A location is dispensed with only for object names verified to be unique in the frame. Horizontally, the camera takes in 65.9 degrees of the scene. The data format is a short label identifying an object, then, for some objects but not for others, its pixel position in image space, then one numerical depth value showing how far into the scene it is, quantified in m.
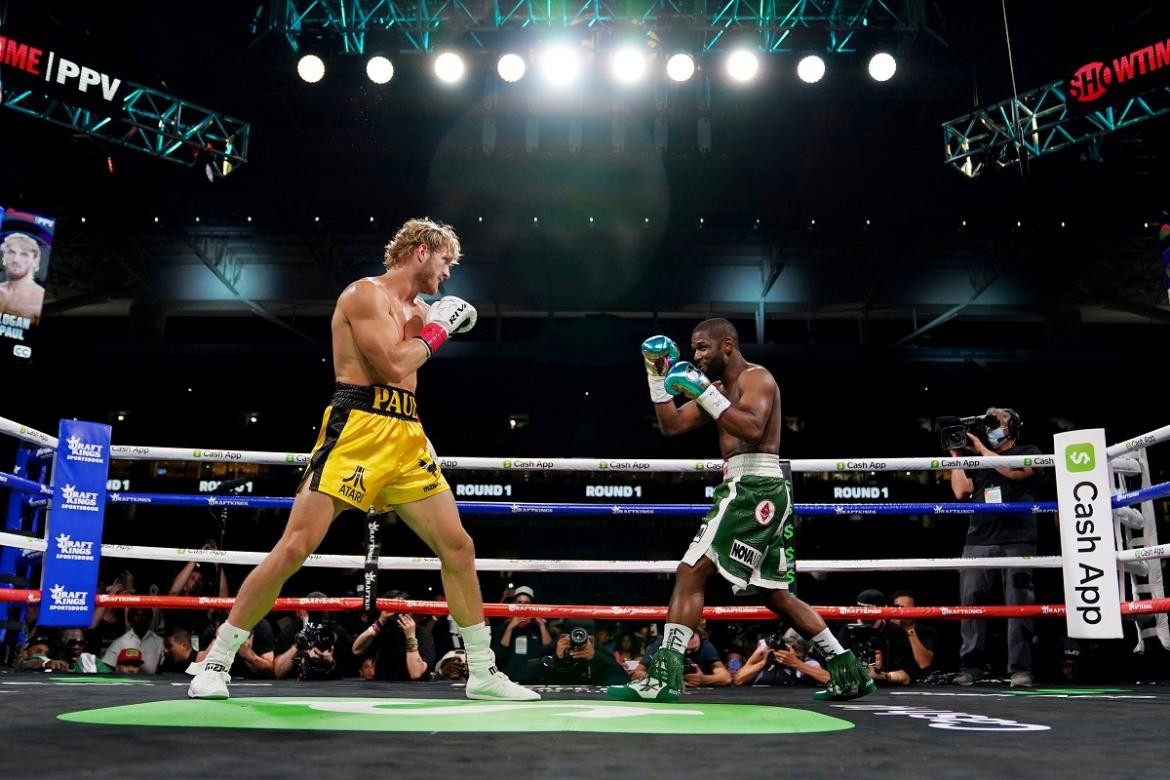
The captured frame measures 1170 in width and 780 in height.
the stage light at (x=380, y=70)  9.02
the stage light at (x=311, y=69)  9.10
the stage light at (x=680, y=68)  8.68
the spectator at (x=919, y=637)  5.00
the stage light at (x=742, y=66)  8.67
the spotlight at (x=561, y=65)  8.70
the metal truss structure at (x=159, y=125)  8.62
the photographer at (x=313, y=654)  4.33
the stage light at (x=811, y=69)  8.80
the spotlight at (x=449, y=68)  8.88
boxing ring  1.64
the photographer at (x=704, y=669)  4.66
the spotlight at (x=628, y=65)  8.57
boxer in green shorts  3.09
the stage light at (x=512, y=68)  8.83
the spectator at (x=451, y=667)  4.94
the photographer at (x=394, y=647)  4.54
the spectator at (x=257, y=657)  4.50
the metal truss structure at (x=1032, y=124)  8.44
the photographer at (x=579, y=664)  4.79
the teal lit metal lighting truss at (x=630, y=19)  8.38
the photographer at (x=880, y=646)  4.90
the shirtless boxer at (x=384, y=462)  2.72
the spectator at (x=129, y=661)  5.55
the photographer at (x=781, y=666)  4.71
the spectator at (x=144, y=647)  5.78
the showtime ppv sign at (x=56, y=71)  7.63
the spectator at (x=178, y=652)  5.70
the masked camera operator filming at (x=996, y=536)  4.62
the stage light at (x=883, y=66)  8.79
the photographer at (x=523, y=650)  4.96
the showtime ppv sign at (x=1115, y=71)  7.39
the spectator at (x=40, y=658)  5.23
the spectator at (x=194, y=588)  5.50
